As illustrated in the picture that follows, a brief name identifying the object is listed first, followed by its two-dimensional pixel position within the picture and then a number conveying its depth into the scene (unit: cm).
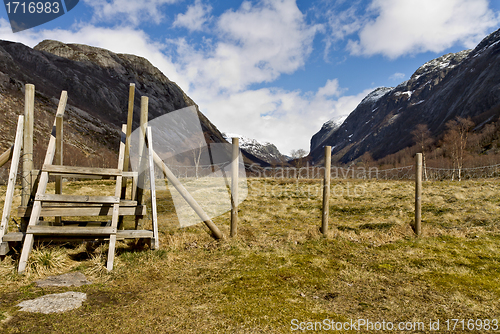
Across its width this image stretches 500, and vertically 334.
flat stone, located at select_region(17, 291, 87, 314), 359
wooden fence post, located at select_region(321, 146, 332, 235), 801
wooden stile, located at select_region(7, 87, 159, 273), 507
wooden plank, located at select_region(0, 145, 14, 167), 600
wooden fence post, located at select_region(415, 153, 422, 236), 817
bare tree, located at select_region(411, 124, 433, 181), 14045
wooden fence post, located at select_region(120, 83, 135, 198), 691
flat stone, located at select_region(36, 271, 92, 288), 451
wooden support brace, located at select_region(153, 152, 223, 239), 674
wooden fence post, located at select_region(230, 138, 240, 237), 764
